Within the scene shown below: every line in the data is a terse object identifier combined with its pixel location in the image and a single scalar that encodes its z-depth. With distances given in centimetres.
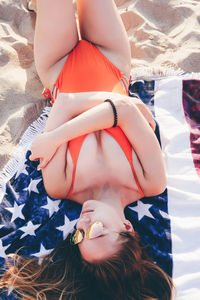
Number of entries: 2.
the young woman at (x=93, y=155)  148
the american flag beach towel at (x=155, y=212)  180
